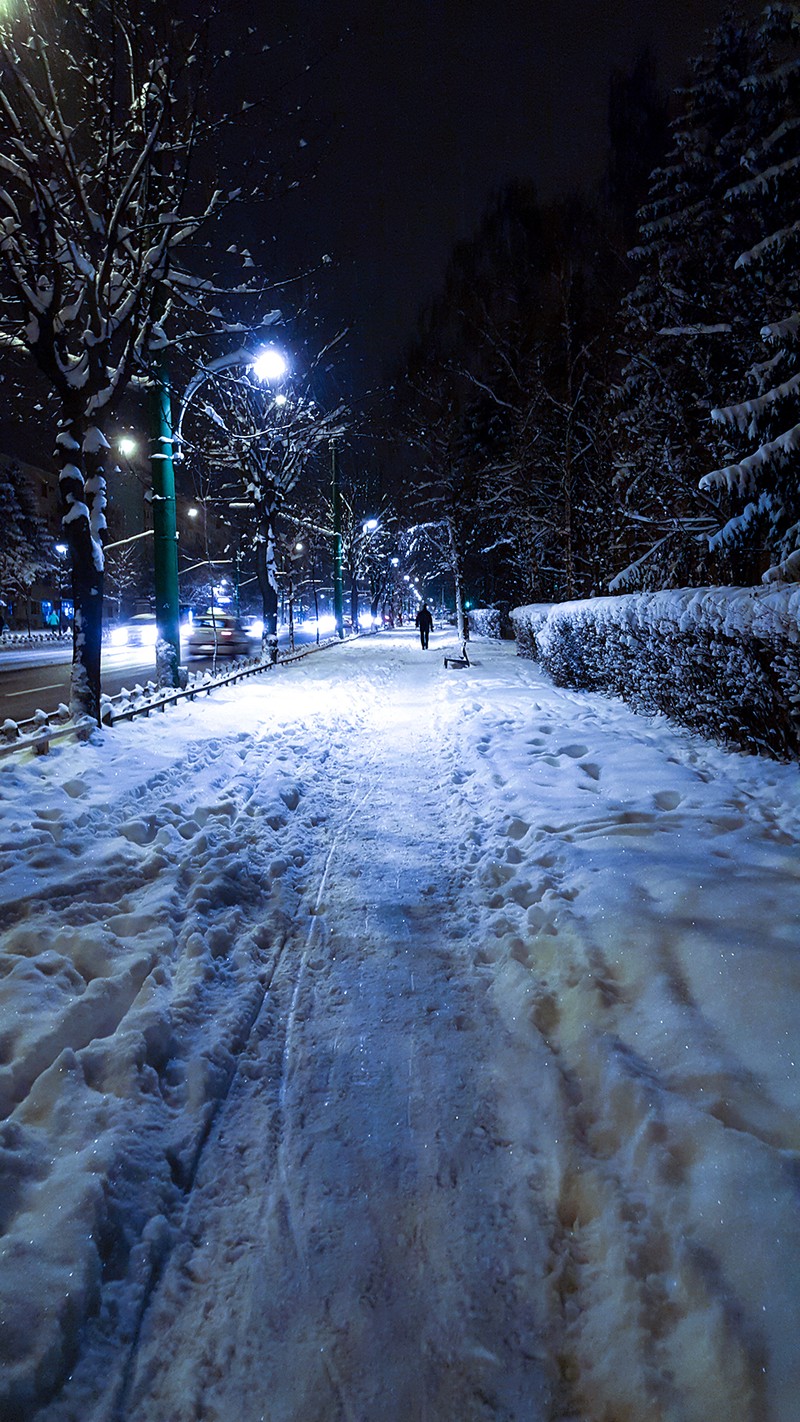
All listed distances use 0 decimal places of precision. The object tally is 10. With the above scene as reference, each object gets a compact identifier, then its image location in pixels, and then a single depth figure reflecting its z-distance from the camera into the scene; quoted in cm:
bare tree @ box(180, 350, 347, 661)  1984
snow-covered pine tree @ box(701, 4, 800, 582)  817
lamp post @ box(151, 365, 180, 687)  1141
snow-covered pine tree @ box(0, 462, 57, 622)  4312
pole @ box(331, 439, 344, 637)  2841
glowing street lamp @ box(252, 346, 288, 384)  1222
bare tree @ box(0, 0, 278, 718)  746
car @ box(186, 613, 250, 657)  2667
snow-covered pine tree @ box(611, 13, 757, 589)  1417
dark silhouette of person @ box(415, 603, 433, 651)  2641
